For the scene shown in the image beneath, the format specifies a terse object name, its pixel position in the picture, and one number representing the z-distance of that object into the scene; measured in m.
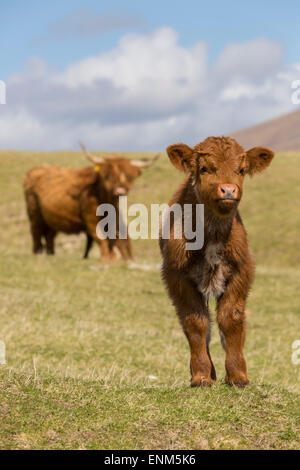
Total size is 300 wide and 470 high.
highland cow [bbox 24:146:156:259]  17.36
